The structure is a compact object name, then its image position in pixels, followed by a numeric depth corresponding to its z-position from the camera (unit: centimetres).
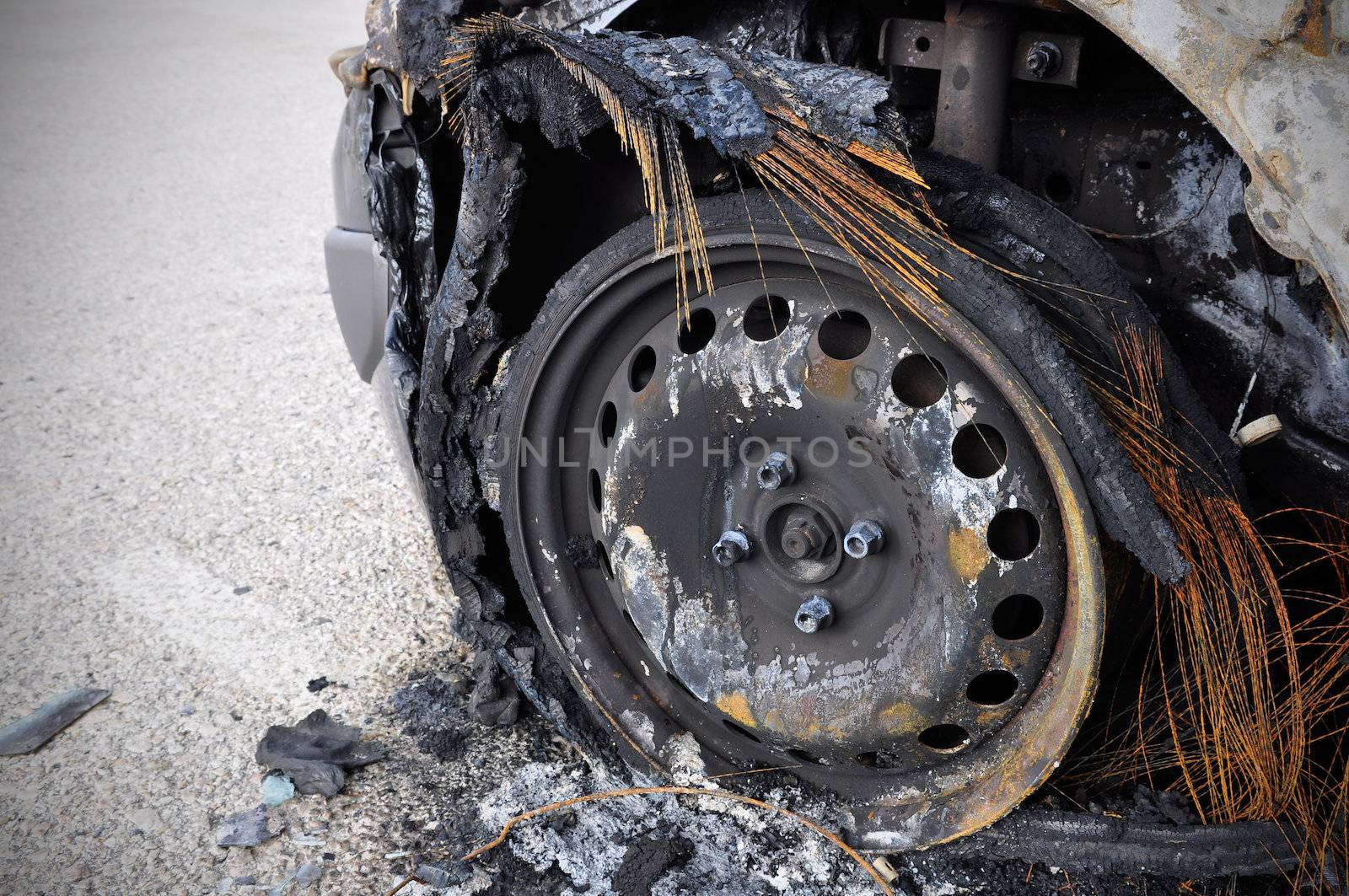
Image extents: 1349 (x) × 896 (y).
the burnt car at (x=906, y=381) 161
